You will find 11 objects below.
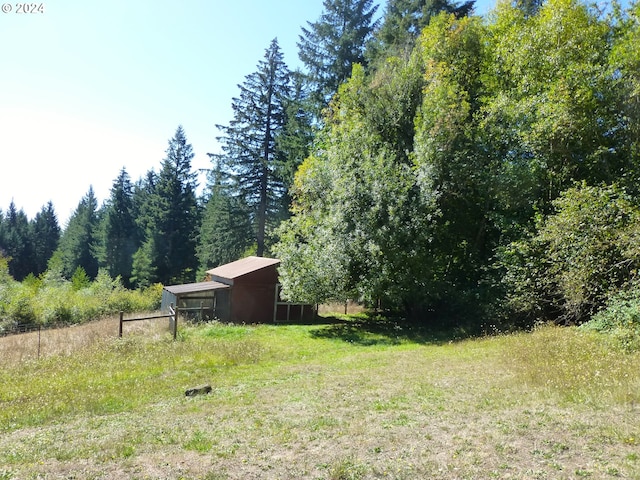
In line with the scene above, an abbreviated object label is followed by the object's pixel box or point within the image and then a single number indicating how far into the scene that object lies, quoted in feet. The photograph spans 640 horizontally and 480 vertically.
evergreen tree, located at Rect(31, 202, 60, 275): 207.82
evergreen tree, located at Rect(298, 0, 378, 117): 101.55
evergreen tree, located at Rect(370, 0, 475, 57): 84.74
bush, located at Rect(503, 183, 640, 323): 35.47
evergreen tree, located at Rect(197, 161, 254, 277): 117.70
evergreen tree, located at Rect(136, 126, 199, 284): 141.18
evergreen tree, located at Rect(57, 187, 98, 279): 178.09
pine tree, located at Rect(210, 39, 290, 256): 114.11
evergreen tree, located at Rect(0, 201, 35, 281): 201.87
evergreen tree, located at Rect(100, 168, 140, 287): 160.76
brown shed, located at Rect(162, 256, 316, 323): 68.49
